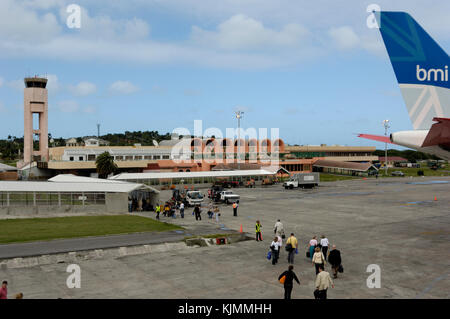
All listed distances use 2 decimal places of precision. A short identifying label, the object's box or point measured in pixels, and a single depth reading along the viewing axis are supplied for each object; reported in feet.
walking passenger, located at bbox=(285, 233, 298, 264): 59.16
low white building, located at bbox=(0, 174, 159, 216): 105.19
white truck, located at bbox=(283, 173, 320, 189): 208.50
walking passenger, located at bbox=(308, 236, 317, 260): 61.98
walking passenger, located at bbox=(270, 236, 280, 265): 60.18
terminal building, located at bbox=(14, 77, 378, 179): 271.90
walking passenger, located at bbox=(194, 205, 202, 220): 105.13
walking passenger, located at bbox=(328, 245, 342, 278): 53.54
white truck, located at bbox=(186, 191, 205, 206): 136.77
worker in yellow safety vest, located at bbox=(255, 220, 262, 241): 77.44
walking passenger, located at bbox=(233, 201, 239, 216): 111.86
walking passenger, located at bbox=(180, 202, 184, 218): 108.59
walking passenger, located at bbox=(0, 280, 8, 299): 38.86
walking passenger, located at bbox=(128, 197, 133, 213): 119.55
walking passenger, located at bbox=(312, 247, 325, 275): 52.08
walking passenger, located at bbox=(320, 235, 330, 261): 63.16
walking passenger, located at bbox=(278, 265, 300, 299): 43.09
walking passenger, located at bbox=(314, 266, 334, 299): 41.11
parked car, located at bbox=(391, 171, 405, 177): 307.37
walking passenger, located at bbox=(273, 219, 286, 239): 74.33
